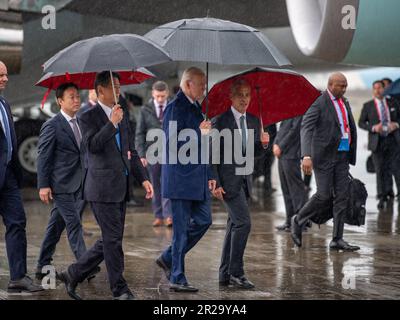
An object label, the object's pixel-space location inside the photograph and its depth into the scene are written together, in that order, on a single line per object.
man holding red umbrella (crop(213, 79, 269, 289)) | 14.17
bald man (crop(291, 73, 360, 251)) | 18.33
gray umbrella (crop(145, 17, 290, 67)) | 13.15
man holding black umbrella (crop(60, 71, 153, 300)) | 12.98
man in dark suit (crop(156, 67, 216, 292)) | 13.85
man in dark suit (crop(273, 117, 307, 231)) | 21.66
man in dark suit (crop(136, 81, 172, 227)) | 22.56
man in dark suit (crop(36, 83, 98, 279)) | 14.87
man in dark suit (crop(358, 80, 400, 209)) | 27.62
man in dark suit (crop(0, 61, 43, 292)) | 13.86
